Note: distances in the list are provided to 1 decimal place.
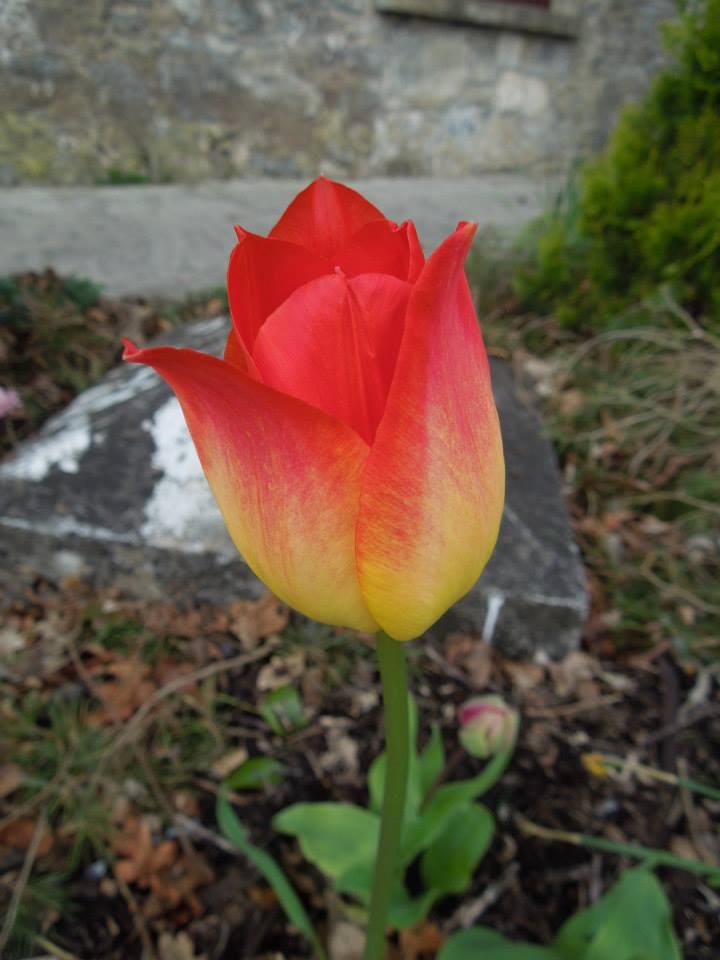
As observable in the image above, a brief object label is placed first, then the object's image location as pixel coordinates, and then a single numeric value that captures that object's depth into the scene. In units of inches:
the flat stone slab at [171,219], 34.4
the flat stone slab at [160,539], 15.8
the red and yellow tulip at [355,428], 3.7
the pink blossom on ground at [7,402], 15.5
